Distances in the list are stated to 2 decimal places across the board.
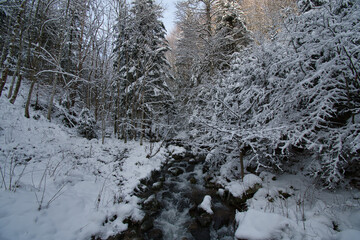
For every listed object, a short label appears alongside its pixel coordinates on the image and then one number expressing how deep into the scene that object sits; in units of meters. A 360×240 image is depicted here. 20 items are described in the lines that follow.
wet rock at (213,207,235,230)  4.26
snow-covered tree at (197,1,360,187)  3.11
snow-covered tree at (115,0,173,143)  10.52
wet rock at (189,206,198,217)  4.80
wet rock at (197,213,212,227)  4.29
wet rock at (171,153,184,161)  10.06
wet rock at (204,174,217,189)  6.17
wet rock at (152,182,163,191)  6.17
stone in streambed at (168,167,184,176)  7.66
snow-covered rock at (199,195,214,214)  4.64
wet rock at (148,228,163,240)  3.88
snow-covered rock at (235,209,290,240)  2.70
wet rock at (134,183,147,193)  5.60
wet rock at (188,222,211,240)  3.95
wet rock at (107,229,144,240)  3.48
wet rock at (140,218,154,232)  3.99
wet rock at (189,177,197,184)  6.84
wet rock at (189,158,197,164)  9.19
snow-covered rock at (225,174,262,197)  4.76
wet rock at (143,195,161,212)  4.88
